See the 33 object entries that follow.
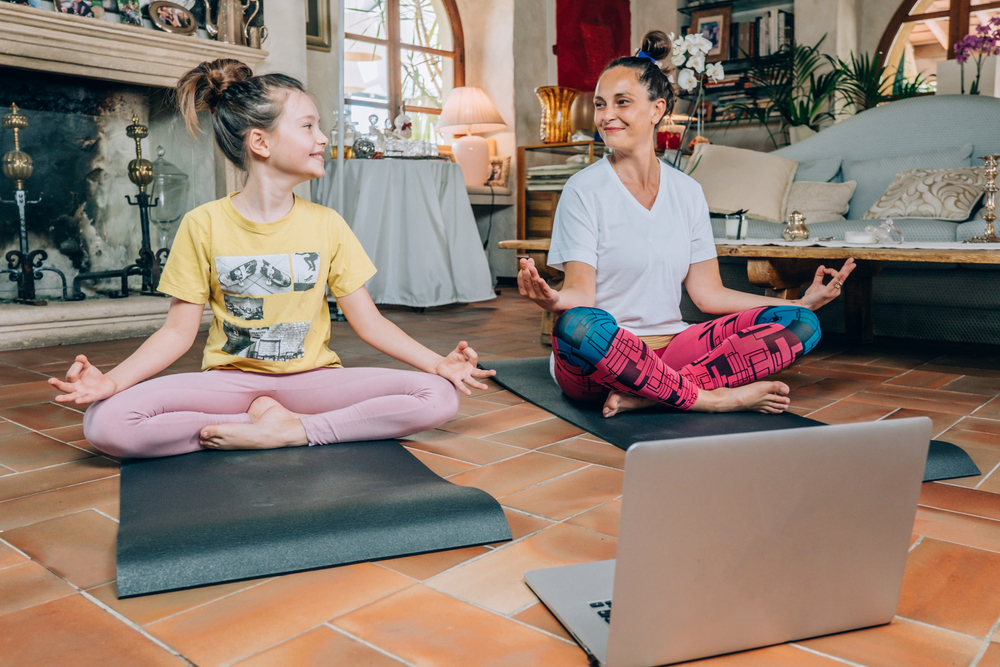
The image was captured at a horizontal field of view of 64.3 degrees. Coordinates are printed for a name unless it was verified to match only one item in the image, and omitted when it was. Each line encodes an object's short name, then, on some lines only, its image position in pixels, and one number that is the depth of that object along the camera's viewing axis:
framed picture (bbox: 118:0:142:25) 3.27
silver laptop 0.72
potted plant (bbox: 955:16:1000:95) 3.41
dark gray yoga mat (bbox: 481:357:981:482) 1.48
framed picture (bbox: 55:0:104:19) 3.11
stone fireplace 3.03
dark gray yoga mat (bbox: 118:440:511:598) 1.04
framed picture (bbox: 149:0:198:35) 3.38
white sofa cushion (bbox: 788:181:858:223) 3.56
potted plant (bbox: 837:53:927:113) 4.65
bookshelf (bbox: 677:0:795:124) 5.34
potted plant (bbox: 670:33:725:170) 2.85
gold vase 5.20
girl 1.50
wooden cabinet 5.16
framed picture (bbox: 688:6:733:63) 5.63
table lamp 5.15
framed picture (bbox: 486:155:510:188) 5.46
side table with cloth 3.98
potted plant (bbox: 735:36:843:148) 4.73
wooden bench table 2.09
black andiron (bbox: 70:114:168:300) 3.52
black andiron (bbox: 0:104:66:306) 3.19
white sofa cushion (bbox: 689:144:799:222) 3.65
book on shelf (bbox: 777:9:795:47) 5.31
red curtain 5.59
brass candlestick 2.39
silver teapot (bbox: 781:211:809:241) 2.68
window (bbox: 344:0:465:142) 5.05
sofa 2.86
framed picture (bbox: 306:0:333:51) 4.44
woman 1.72
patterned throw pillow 3.08
